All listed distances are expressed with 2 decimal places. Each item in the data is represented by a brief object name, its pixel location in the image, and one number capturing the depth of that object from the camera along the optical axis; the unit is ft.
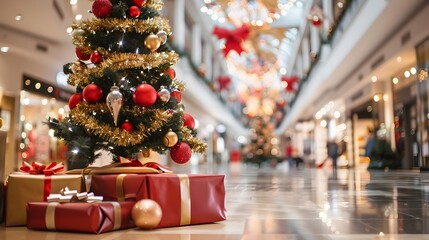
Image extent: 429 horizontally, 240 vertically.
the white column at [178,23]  61.62
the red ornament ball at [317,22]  51.58
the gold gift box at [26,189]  9.68
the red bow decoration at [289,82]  81.46
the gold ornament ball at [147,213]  8.83
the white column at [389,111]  51.08
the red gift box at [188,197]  9.35
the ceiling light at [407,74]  44.98
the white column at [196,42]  78.79
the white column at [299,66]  106.73
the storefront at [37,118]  39.86
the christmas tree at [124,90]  10.87
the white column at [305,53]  90.38
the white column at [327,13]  62.39
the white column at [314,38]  74.08
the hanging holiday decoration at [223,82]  89.76
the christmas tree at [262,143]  84.17
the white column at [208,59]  95.30
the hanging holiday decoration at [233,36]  38.73
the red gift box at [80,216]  8.52
